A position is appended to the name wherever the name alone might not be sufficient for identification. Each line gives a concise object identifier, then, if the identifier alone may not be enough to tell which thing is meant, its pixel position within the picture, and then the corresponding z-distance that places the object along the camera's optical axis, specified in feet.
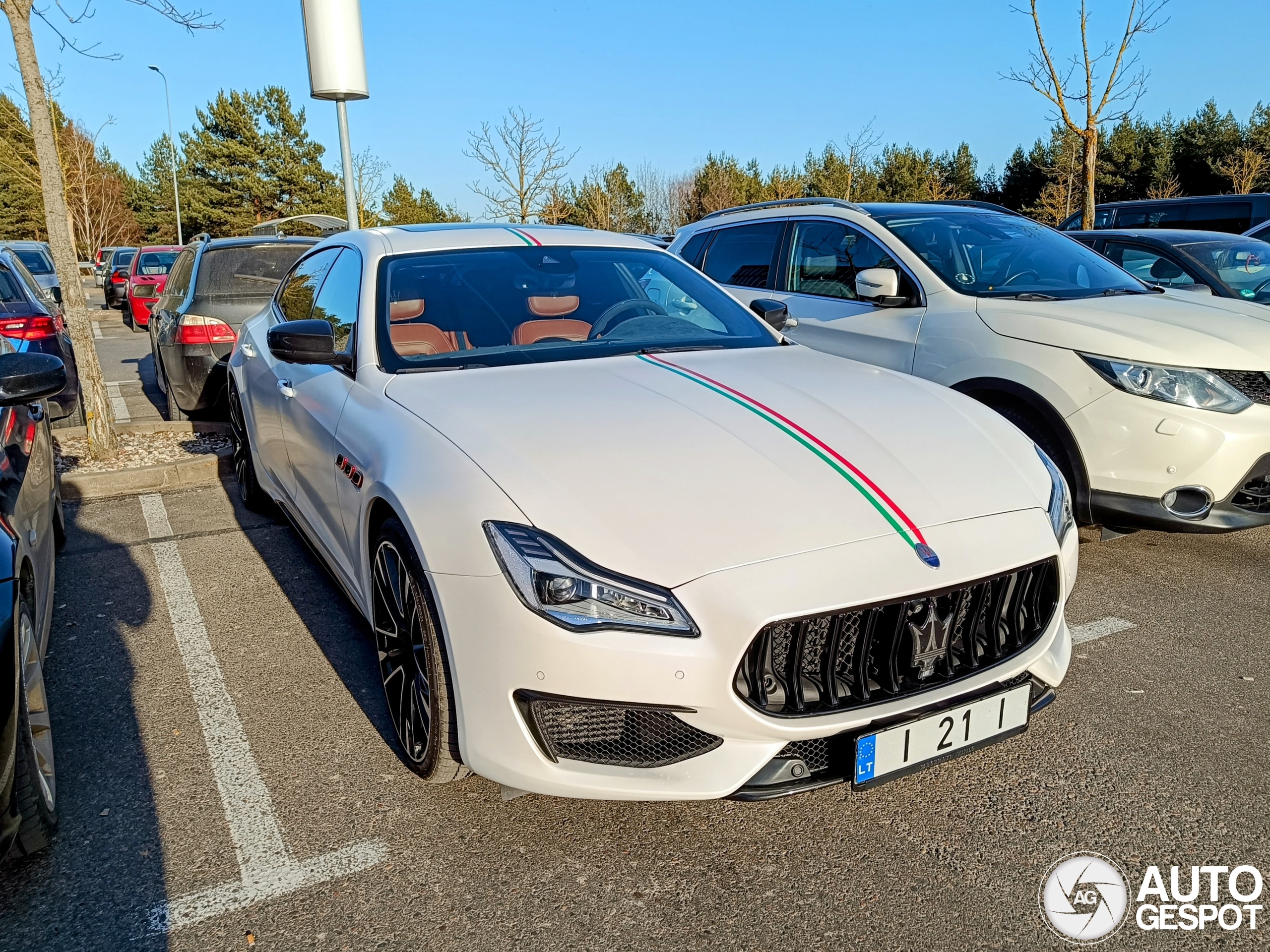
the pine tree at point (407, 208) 134.72
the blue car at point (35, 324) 23.44
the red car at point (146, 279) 53.78
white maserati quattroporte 6.95
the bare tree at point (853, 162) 100.63
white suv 13.30
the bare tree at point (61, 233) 20.71
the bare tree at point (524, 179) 80.89
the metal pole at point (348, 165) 32.65
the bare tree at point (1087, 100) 38.55
